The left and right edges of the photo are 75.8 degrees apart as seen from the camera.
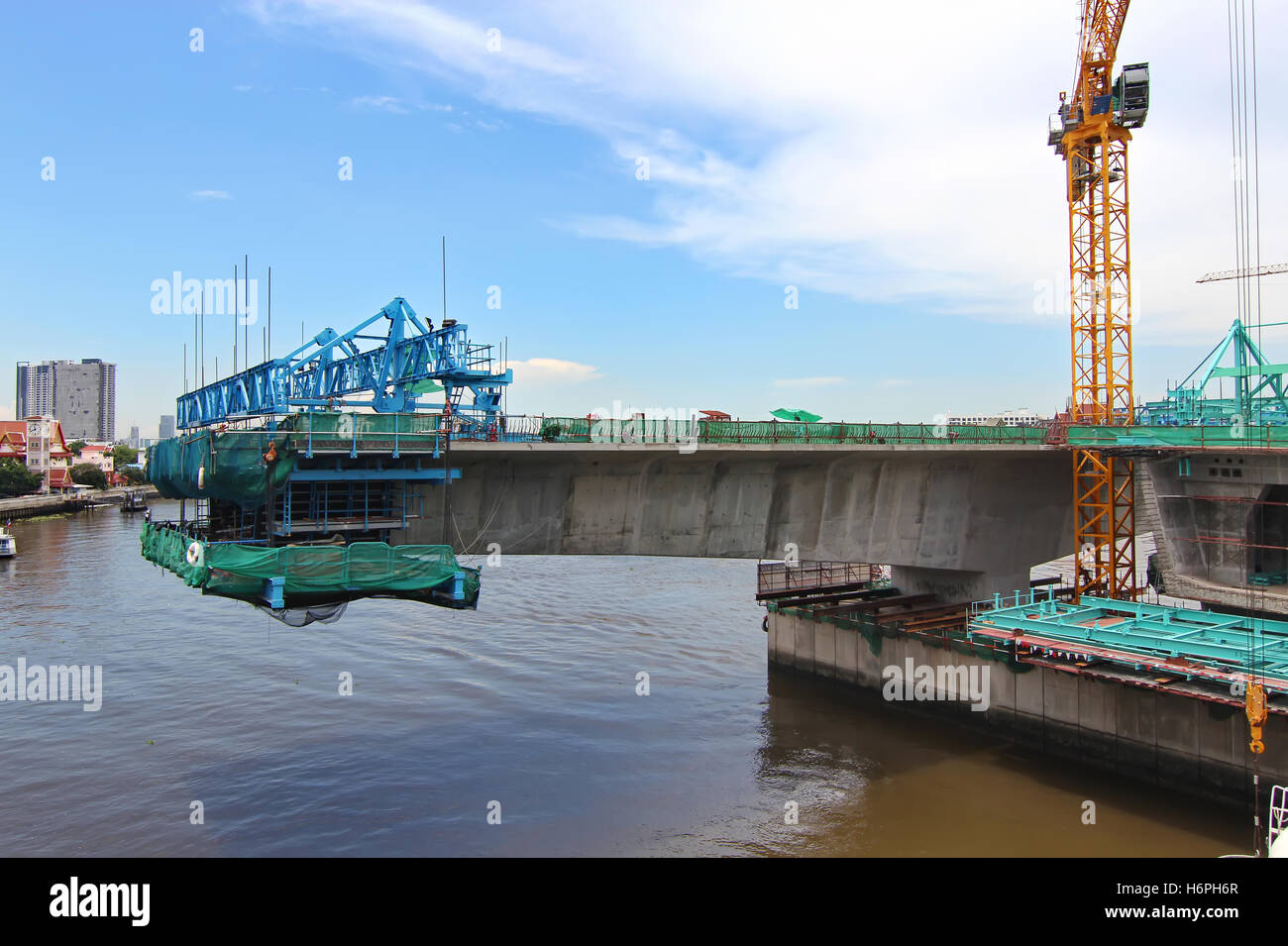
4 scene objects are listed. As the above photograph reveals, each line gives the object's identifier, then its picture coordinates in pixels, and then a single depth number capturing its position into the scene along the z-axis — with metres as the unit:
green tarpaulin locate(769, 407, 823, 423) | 28.35
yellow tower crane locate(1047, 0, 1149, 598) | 33.19
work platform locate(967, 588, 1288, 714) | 20.59
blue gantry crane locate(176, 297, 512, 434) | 35.72
